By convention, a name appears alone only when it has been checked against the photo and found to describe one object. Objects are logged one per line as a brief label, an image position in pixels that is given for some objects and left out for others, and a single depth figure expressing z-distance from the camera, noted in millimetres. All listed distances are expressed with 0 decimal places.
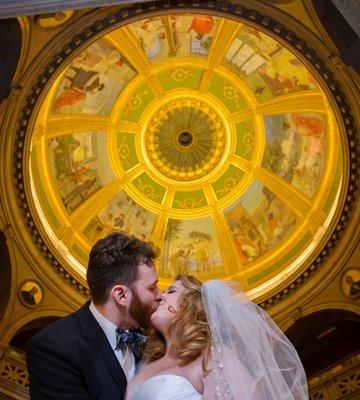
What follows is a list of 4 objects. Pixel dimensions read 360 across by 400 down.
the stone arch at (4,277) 11935
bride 2559
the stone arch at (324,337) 12187
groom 2443
